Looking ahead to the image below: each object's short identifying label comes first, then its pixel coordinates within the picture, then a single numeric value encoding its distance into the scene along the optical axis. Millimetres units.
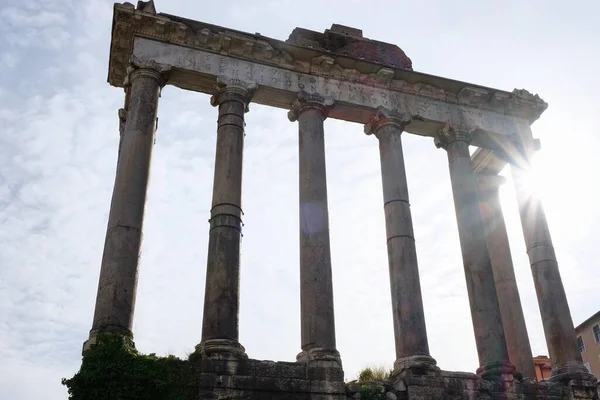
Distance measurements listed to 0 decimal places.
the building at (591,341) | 46375
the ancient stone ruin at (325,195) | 14828
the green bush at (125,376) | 12977
